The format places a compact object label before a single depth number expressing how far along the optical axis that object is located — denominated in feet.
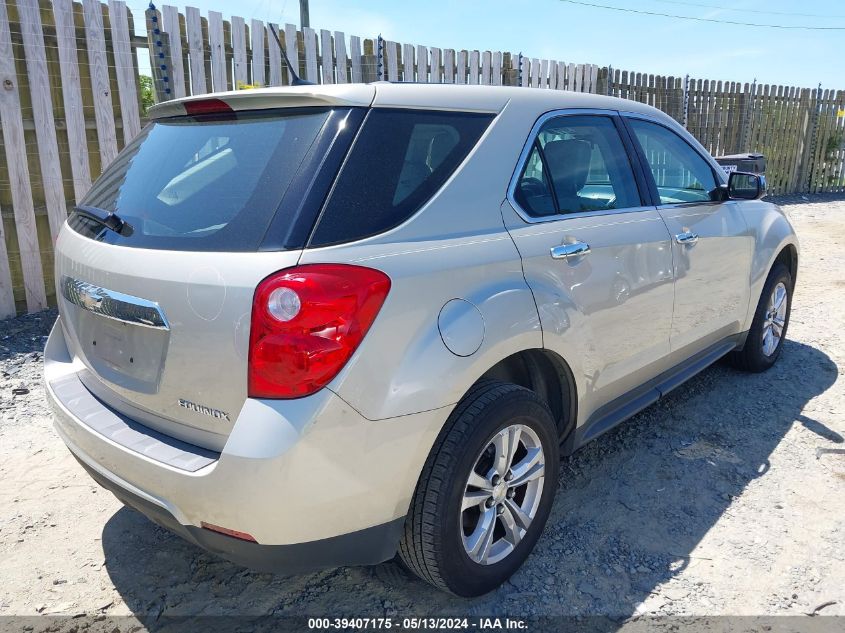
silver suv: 5.96
